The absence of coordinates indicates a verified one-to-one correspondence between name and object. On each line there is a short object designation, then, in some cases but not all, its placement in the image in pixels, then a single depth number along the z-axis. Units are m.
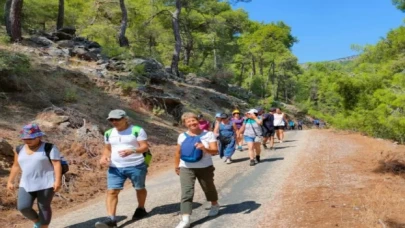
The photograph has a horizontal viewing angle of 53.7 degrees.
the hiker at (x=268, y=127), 14.45
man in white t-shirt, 5.75
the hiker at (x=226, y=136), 11.87
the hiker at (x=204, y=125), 11.66
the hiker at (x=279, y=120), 16.66
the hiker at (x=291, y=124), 37.97
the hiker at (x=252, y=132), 10.98
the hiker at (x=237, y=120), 12.75
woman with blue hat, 5.09
